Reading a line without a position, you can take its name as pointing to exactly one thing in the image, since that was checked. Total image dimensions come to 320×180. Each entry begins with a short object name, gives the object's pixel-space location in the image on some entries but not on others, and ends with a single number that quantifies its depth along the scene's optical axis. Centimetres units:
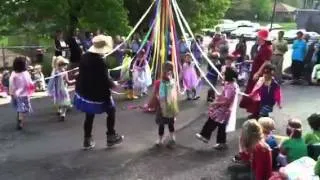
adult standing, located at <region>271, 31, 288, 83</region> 1360
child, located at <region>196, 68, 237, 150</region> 824
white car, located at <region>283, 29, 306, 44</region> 3798
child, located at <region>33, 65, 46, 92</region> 1424
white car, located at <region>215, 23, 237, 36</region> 4931
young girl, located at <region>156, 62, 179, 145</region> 834
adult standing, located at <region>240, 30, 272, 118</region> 990
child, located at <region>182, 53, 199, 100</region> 1253
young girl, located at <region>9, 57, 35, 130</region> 954
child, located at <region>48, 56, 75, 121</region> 1044
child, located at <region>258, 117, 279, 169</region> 648
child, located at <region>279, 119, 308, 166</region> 625
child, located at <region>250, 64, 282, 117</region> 943
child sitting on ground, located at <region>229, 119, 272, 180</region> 595
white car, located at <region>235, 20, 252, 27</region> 5187
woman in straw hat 810
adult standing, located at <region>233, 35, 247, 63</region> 1544
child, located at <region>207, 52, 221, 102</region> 1215
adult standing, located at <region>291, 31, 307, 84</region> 1507
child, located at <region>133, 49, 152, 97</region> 1277
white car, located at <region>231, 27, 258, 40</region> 4269
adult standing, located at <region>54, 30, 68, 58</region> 1296
